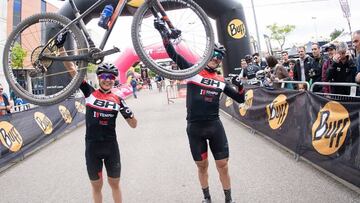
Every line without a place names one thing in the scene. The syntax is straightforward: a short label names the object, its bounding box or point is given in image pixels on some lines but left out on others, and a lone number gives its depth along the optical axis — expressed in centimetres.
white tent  1650
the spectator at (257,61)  1134
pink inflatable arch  2389
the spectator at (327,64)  690
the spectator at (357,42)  588
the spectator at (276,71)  887
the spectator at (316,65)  758
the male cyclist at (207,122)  466
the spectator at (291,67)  896
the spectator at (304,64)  785
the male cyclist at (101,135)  433
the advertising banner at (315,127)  484
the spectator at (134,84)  2721
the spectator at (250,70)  1088
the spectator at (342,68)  629
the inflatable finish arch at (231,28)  1227
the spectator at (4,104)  948
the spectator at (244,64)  1114
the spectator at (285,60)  955
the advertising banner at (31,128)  836
